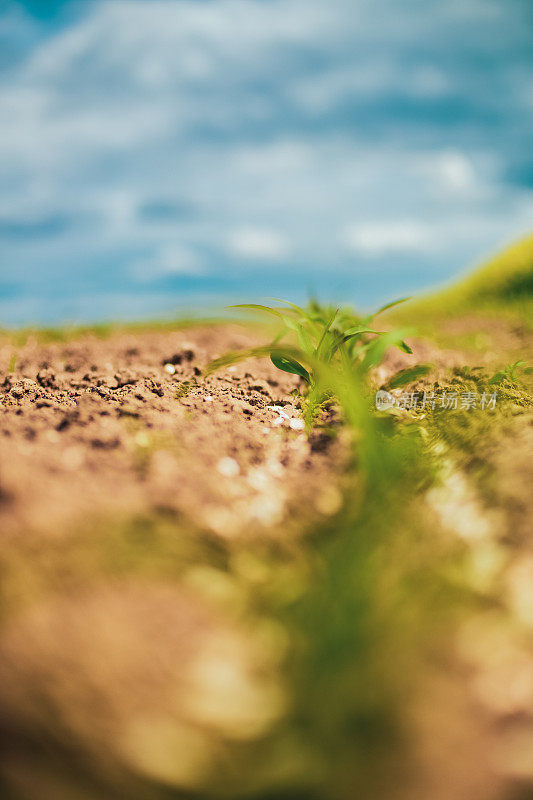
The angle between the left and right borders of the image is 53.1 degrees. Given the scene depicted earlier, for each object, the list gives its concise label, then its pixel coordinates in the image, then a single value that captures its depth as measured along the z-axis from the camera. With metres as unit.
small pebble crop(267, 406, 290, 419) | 2.18
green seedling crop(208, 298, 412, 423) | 2.08
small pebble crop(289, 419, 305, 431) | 2.06
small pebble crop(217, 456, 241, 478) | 1.62
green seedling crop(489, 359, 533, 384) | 2.47
